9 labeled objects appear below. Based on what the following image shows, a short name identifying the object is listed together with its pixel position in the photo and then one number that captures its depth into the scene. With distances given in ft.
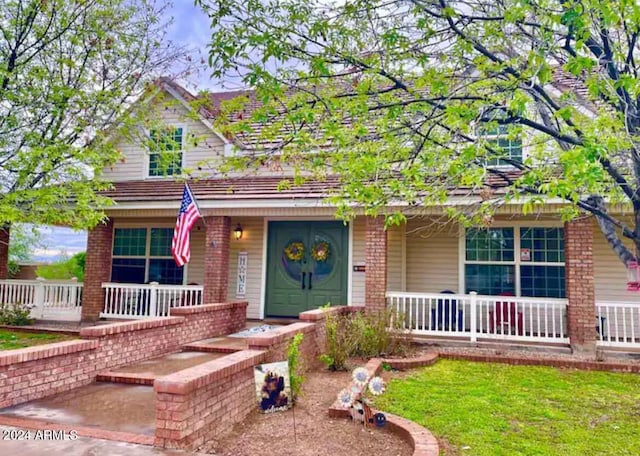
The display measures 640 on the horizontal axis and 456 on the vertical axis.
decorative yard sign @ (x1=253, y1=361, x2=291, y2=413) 17.43
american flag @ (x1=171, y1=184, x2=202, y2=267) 31.50
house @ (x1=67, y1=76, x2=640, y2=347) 33.50
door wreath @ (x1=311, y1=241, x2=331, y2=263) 39.22
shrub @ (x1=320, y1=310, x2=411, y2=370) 24.79
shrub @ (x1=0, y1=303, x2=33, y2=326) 39.09
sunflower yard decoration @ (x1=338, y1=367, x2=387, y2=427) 15.89
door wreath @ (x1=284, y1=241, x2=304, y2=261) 39.78
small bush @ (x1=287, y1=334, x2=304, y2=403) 18.34
